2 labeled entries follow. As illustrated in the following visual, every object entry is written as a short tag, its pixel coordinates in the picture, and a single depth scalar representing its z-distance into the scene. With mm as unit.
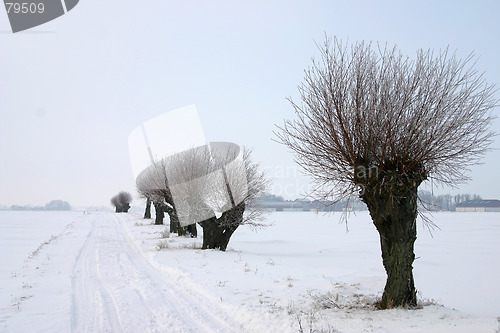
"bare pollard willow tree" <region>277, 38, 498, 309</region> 7031
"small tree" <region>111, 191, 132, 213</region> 88375
